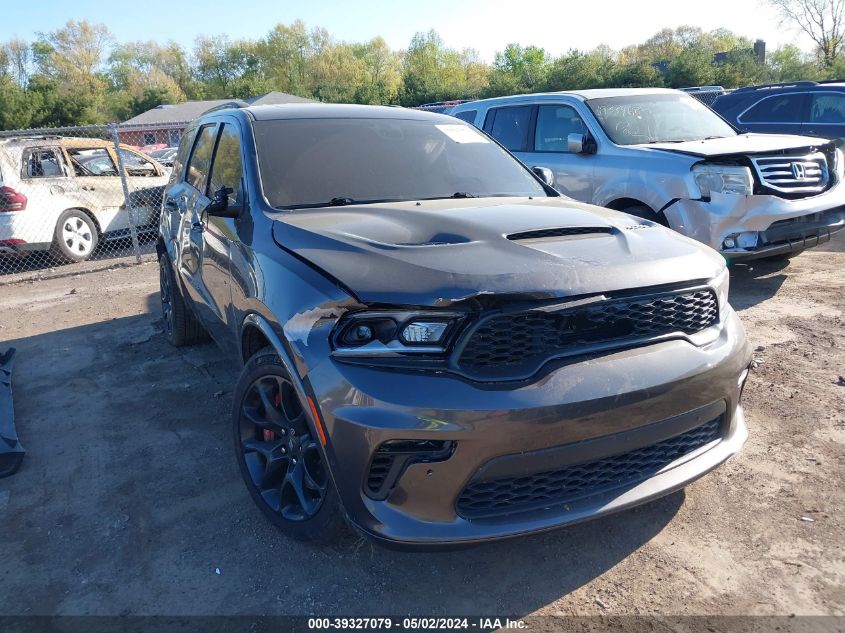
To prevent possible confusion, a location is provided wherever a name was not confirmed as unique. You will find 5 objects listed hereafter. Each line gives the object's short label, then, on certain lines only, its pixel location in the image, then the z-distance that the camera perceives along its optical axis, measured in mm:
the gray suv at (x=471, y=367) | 2111
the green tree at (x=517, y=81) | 42516
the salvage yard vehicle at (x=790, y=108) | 9039
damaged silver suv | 5488
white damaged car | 8375
